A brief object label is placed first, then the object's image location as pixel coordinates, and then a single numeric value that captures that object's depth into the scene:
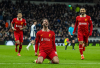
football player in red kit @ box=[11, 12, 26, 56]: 12.22
